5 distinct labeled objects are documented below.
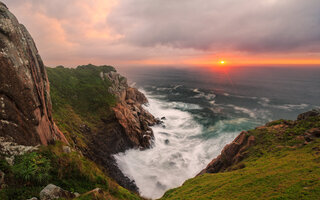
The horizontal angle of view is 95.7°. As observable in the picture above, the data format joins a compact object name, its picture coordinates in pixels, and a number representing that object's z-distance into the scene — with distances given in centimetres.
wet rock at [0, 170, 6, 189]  798
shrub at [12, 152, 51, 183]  884
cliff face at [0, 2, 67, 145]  1039
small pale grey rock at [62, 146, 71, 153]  1422
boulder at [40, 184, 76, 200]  833
